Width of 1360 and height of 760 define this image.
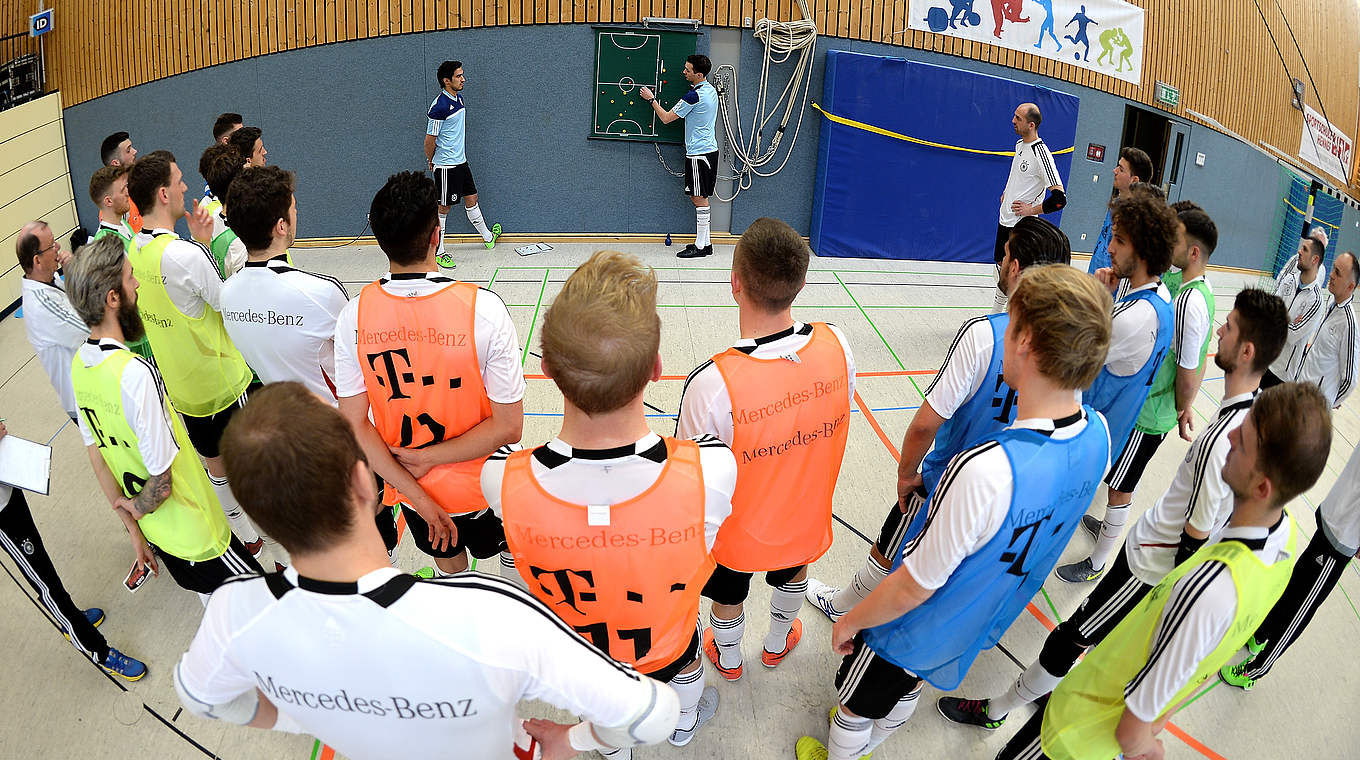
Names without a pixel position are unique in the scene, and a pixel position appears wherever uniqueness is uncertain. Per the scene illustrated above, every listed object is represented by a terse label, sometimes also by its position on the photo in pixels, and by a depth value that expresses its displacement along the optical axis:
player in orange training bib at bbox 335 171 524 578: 2.43
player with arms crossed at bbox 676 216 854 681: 2.27
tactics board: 7.62
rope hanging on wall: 7.71
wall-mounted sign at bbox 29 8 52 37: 7.69
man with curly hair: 3.09
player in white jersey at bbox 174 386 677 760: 1.26
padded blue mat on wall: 7.84
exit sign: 9.04
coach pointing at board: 7.30
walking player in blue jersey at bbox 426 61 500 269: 7.14
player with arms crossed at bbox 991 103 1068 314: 5.71
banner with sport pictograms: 7.91
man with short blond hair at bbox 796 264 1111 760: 1.85
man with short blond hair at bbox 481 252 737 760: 1.64
